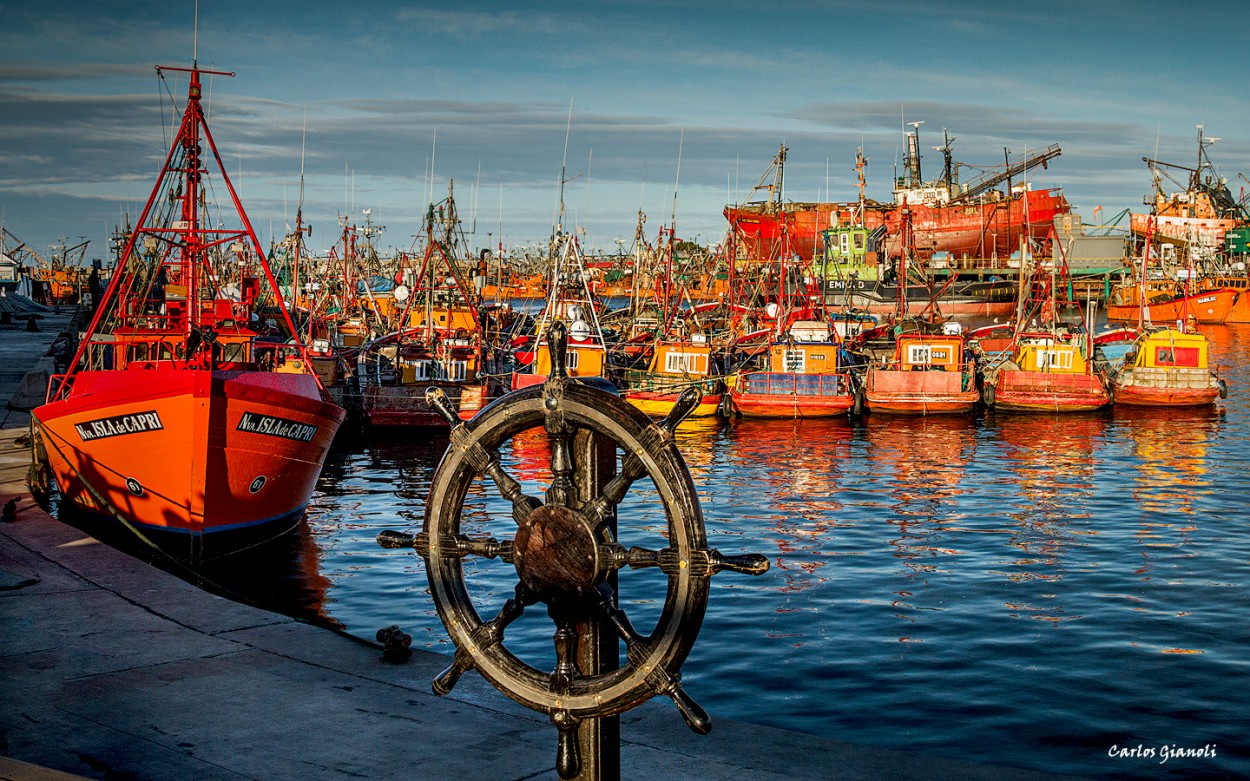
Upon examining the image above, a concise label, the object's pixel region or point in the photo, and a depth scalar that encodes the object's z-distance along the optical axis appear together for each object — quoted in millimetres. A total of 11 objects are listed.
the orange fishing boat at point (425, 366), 38625
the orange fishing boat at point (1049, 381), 42781
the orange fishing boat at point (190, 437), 18453
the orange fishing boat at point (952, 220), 103688
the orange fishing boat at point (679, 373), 40781
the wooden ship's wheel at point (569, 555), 5258
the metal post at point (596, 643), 5629
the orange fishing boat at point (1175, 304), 94375
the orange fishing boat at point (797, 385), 41656
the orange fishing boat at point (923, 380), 42094
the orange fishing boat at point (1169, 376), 43969
